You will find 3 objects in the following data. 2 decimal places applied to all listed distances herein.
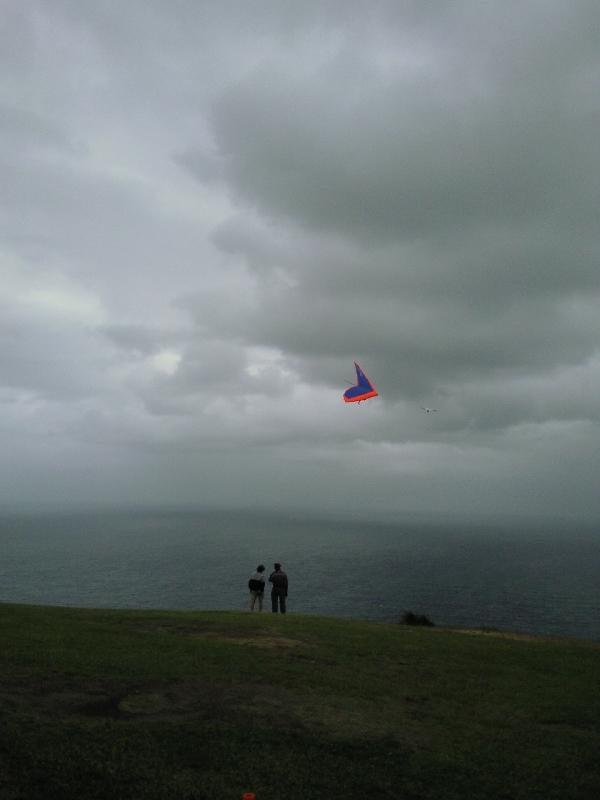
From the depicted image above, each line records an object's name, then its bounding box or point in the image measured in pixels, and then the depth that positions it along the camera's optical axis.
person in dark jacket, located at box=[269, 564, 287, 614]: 27.75
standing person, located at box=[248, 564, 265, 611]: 28.27
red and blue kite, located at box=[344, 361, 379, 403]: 32.03
